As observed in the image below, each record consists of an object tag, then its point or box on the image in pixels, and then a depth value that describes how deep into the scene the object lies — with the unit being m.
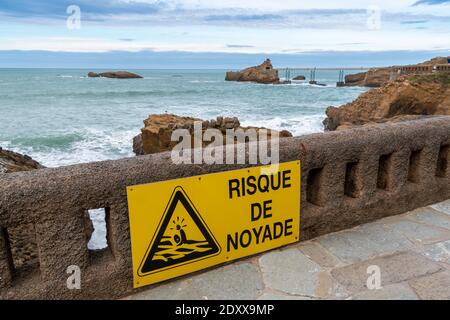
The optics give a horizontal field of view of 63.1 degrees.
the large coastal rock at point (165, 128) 14.66
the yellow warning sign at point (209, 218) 2.56
